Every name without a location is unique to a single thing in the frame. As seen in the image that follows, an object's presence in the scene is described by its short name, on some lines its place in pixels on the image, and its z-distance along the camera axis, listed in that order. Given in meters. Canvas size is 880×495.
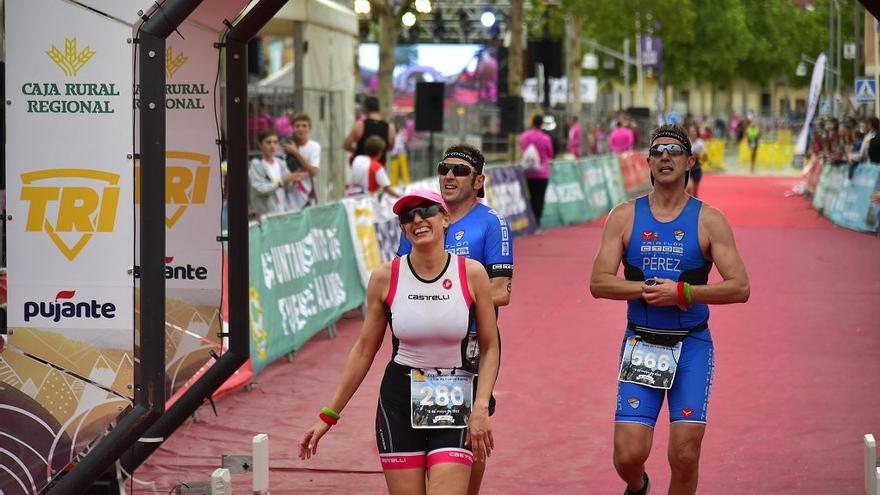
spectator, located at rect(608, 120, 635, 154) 37.22
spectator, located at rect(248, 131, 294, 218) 16.17
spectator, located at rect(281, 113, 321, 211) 17.41
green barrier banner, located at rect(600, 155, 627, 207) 32.44
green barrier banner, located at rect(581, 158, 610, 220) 30.07
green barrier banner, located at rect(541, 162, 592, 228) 27.64
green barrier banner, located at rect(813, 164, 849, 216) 28.73
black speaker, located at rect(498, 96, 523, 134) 31.19
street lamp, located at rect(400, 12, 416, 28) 29.06
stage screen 48.12
